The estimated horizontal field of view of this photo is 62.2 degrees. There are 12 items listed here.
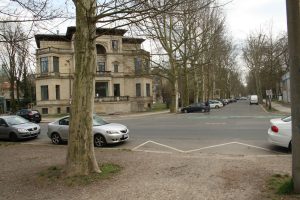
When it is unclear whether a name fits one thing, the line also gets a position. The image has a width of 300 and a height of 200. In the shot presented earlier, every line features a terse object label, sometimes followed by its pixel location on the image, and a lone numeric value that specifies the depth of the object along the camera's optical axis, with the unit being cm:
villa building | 4104
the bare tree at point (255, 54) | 4106
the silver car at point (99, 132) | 1050
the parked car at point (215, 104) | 4334
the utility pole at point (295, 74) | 415
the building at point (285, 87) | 4425
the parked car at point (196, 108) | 3320
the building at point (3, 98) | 5216
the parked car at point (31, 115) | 2603
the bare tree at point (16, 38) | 936
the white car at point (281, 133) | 846
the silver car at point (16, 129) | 1290
